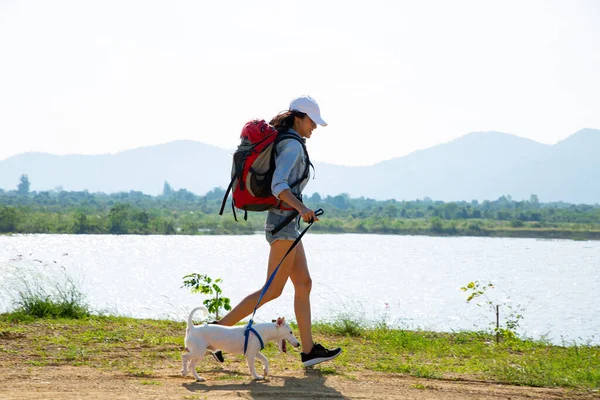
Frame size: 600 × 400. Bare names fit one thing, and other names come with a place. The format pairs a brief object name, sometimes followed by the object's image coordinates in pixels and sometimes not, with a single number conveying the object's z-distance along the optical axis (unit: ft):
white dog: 32.99
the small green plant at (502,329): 56.49
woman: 33.65
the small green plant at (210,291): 57.62
